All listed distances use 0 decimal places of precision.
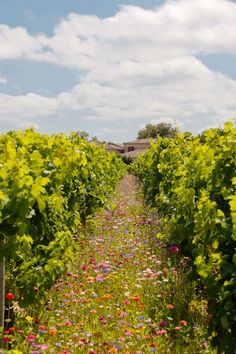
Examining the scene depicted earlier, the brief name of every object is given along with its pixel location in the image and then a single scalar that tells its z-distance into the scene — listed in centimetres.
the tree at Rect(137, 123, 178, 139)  11367
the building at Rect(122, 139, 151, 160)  10774
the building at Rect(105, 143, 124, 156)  12022
